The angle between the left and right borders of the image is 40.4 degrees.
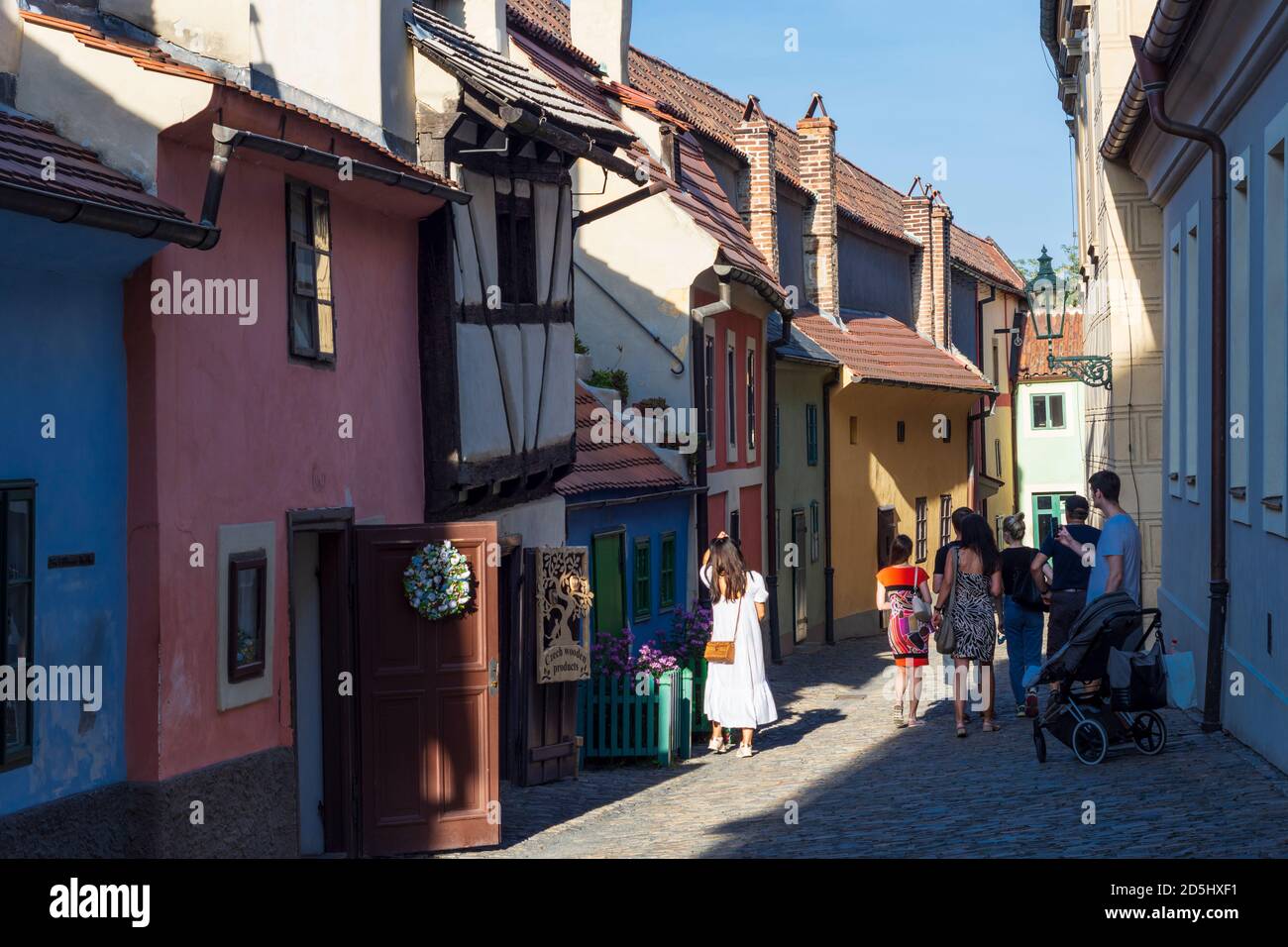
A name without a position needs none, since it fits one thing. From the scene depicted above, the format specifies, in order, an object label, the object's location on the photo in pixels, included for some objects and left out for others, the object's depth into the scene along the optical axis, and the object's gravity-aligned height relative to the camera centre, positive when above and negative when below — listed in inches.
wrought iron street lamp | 808.3 +40.9
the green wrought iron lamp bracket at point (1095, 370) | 804.6 +33.8
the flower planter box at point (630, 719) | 618.5 -96.5
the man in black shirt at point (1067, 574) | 546.9 -41.1
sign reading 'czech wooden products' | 562.3 -52.1
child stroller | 450.0 -66.4
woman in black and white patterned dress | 565.0 -47.2
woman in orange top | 609.0 -55.0
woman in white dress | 597.3 -68.2
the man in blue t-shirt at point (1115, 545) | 497.7 -28.9
